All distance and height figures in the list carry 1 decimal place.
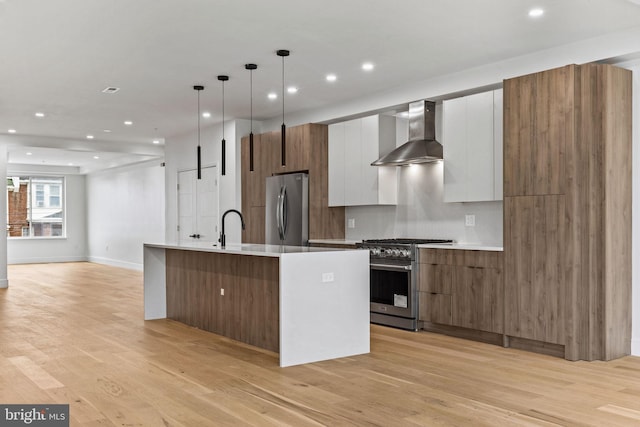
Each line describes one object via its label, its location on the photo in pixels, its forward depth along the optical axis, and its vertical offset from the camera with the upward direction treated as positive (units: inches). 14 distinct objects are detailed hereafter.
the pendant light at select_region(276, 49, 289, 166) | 206.5 +56.7
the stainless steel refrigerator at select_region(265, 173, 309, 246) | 298.8 +2.1
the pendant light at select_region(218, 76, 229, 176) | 234.6 +28.9
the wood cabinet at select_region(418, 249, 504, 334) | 208.8 -28.4
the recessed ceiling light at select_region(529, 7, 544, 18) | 166.9 +57.2
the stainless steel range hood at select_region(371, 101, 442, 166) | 243.8 +30.9
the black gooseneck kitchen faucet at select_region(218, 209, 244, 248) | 233.5 -10.7
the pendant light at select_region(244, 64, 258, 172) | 225.3 +56.8
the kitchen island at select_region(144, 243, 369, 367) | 178.9 -28.4
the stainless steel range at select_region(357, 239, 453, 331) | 236.7 -28.2
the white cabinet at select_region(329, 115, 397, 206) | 273.4 +24.6
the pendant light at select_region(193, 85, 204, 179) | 260.1 +56.5
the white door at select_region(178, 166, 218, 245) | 367.6 +5.8
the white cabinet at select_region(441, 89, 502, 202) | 221.3 +25.5
